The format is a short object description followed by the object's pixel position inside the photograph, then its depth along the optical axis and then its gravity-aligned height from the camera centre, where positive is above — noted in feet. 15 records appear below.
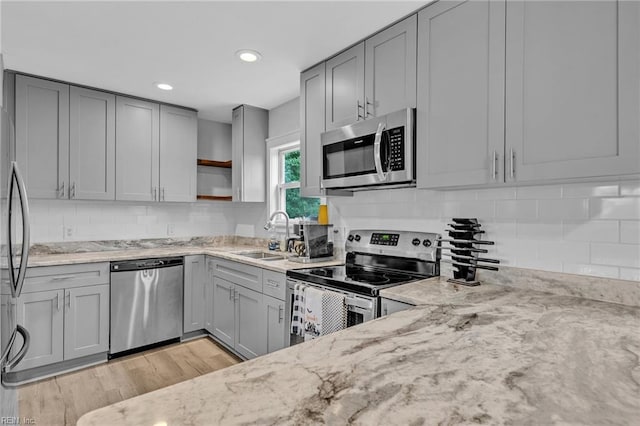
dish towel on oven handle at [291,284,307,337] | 7.34 -2.10
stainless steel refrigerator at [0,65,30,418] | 4.72 -0.67
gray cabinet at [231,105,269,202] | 12.55 +2.18
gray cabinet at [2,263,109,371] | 8.67 -2.62
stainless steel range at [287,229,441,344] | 6.31 -1.28
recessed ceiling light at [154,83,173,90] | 10.37 +3.79
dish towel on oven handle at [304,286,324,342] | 6.95 -2.02
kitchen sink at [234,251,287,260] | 11.52 -1.41
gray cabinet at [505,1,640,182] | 4.18 +1.65
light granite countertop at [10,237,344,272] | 9.06 -1.28
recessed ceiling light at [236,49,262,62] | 8.23 +3.80
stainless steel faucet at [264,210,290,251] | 10.89 -0.47
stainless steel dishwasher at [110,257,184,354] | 9.95 -2.69
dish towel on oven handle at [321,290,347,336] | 6.48 -1.88
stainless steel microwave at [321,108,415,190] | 6.66 +1.26
